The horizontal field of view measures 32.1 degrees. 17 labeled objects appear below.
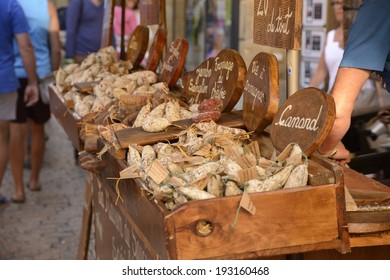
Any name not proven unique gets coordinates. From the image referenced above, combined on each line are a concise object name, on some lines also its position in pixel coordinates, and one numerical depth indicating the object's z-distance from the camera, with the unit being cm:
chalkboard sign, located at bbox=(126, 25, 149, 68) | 381
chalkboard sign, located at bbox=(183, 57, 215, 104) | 272
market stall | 168
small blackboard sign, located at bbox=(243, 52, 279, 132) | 212
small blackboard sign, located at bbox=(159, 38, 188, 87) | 307
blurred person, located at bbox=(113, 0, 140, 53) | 692
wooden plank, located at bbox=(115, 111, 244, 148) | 222
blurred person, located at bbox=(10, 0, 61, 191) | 559
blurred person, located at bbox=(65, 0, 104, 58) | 619
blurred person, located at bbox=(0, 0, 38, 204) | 497
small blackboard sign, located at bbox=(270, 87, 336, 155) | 188
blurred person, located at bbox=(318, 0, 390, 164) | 210
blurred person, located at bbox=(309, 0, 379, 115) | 450
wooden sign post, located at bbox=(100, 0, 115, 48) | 420
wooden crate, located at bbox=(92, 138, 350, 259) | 164
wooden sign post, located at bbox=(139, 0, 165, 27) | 359
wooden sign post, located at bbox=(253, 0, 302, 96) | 216
